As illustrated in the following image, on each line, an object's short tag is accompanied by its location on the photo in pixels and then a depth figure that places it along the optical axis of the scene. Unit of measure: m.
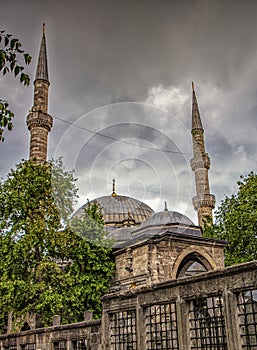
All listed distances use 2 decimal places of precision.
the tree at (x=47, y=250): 16.66
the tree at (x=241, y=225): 20.41
